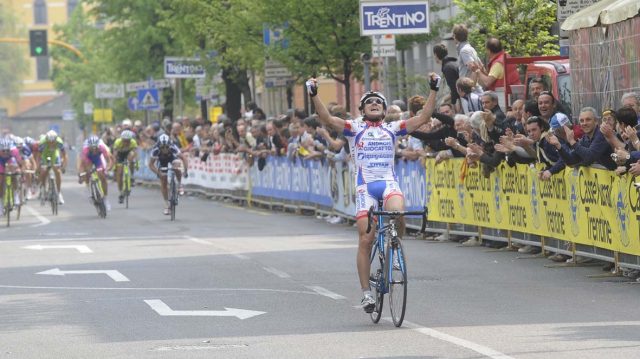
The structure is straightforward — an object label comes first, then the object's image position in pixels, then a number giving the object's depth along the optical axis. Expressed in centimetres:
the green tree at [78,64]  9125
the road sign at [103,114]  7925
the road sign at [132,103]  6511
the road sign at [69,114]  10350
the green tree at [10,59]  14988
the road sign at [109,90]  7112
